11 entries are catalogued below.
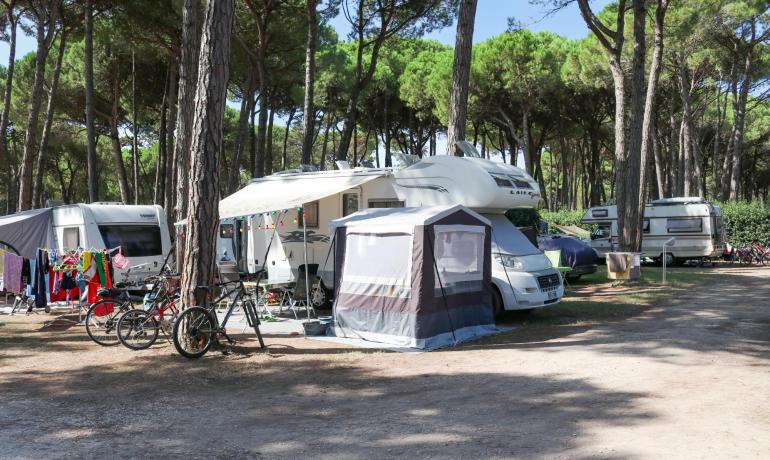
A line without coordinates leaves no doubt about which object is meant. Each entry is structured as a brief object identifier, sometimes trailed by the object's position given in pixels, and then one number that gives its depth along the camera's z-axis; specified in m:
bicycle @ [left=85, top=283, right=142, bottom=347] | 7.63
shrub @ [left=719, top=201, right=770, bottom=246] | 20.61
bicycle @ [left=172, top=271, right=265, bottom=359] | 6.73
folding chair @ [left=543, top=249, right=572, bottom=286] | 11.99
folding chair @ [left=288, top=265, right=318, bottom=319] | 9.74
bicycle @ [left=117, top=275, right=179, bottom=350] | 7.24
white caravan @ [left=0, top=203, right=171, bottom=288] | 12.07
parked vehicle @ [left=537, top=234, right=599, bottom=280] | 13.90
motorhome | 8.88
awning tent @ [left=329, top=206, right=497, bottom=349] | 7.25
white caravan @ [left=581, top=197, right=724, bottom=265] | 18.69
